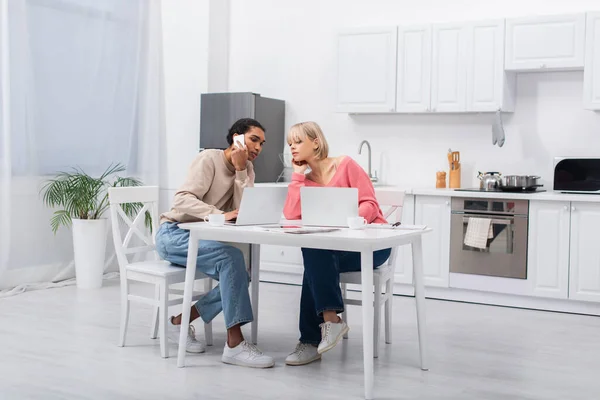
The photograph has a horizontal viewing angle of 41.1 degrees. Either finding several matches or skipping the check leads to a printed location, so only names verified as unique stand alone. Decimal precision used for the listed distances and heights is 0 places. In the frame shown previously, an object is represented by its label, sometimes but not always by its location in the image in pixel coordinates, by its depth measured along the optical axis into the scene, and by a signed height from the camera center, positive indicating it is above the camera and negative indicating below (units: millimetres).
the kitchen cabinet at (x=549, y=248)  5172 -543
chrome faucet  6039 +97
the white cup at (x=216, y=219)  3553 -269
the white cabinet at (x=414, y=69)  5723 +672
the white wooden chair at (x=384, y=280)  3789 -566
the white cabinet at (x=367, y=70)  5840 +675
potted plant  5777 -458
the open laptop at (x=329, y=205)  3539 -196
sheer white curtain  5594 +387
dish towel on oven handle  5348 -462
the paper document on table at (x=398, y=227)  3621 -298
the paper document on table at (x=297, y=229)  3365 -297
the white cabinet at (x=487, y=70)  5477 +646
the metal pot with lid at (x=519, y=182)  5367 -120
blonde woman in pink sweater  3578 -441
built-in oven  5277 -502
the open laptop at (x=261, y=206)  3551 -210
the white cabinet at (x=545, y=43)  5230 +811
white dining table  3191 -346
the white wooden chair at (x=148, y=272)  3773 -549
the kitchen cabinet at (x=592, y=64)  5180 +658
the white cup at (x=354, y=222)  3514 -268
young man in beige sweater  3639 -392
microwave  5320 -65
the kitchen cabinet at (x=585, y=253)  5086 -558
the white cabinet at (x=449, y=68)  5609 +665
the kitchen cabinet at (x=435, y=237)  5520 -519
